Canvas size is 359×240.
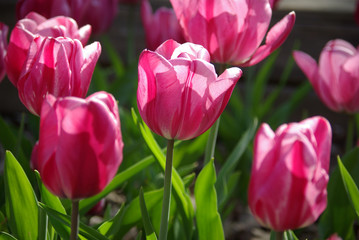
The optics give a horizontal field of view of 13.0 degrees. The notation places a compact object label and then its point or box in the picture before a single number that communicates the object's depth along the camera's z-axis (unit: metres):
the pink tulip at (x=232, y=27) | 1.10
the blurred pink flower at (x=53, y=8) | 1.23
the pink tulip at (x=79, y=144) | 0.92
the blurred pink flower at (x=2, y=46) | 1.17
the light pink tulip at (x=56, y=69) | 1.01
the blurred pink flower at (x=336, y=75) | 1.25
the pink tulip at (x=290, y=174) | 0.94
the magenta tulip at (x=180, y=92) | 0.98
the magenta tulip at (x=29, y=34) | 1.07
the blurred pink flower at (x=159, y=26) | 1.60
